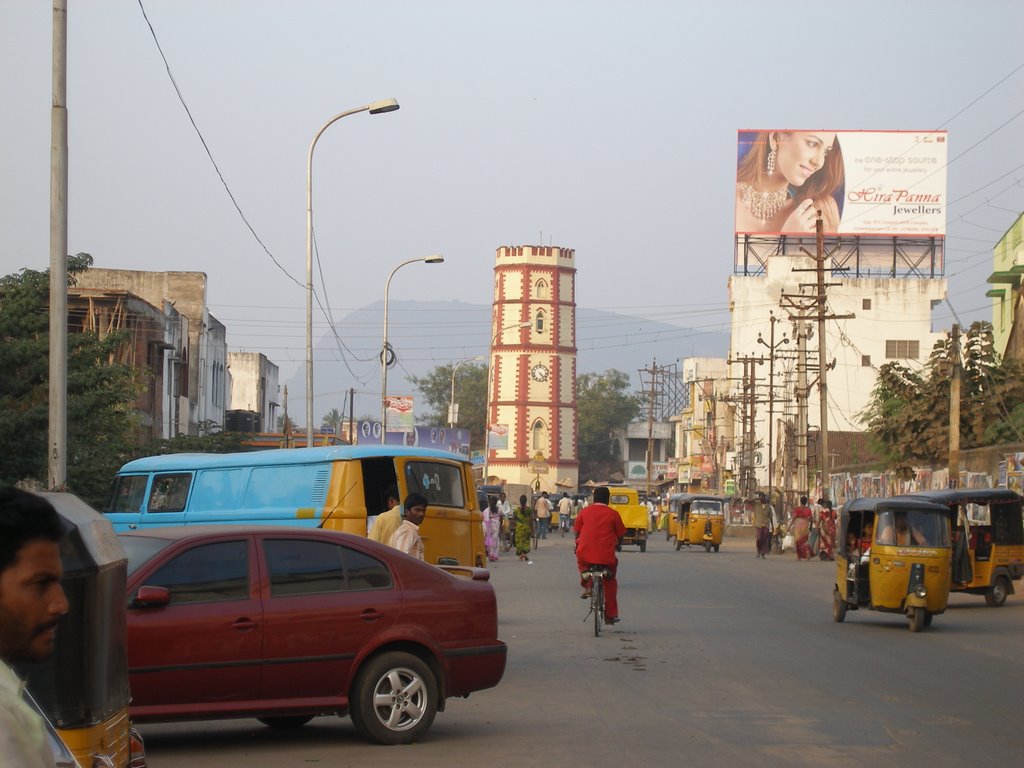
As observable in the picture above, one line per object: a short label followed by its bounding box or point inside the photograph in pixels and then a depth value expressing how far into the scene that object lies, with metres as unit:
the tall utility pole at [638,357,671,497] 106.79
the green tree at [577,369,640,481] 155.75
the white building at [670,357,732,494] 114.44
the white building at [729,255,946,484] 86.81
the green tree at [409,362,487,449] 147.75
